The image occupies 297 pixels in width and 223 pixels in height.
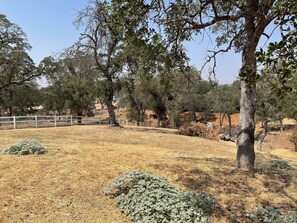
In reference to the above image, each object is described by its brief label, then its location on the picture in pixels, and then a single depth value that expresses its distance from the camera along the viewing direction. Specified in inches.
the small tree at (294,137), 1107.3
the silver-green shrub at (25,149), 302.2
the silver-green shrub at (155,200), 182.2
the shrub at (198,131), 856.9
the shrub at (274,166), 346.3
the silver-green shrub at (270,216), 192.1
